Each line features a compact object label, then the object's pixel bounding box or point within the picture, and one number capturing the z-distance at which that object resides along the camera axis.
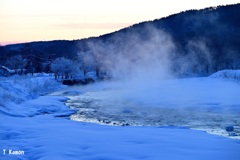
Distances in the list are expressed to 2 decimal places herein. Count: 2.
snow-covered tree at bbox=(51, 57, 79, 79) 79.88
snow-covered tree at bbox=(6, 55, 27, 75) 98.69
